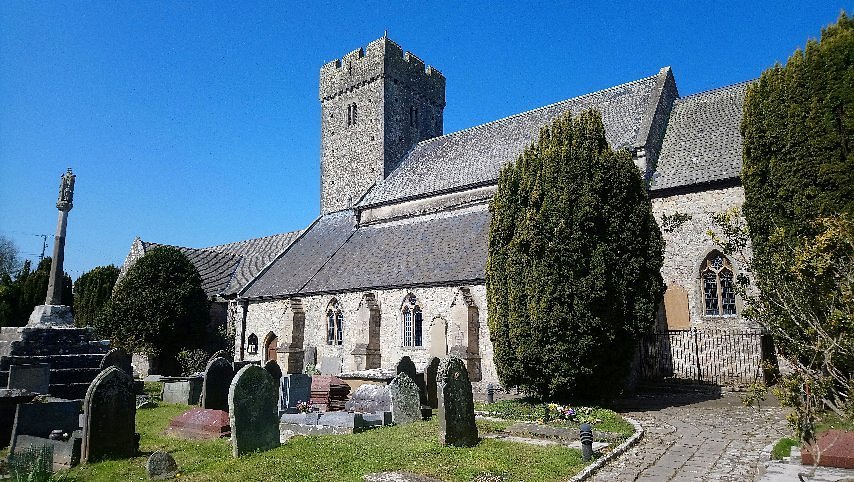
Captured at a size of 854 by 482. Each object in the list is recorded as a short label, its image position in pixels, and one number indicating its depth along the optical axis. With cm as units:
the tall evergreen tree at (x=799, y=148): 1247
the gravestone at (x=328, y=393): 1442
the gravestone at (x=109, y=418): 889
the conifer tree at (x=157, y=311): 2670
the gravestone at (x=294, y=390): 1421
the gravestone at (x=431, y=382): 1463
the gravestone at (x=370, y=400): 1271
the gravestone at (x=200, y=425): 1085
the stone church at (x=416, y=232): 1973
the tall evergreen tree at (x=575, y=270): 1395
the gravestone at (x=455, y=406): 944
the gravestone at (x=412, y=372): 1448
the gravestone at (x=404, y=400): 1229
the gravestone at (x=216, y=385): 1388
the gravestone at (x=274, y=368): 1604
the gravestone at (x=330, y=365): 2103
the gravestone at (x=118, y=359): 1562
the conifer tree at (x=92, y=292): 3778
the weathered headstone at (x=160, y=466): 784
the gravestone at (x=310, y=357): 2437
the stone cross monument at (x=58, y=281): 1498
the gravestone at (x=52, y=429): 886
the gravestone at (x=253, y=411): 901
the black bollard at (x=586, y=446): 865
